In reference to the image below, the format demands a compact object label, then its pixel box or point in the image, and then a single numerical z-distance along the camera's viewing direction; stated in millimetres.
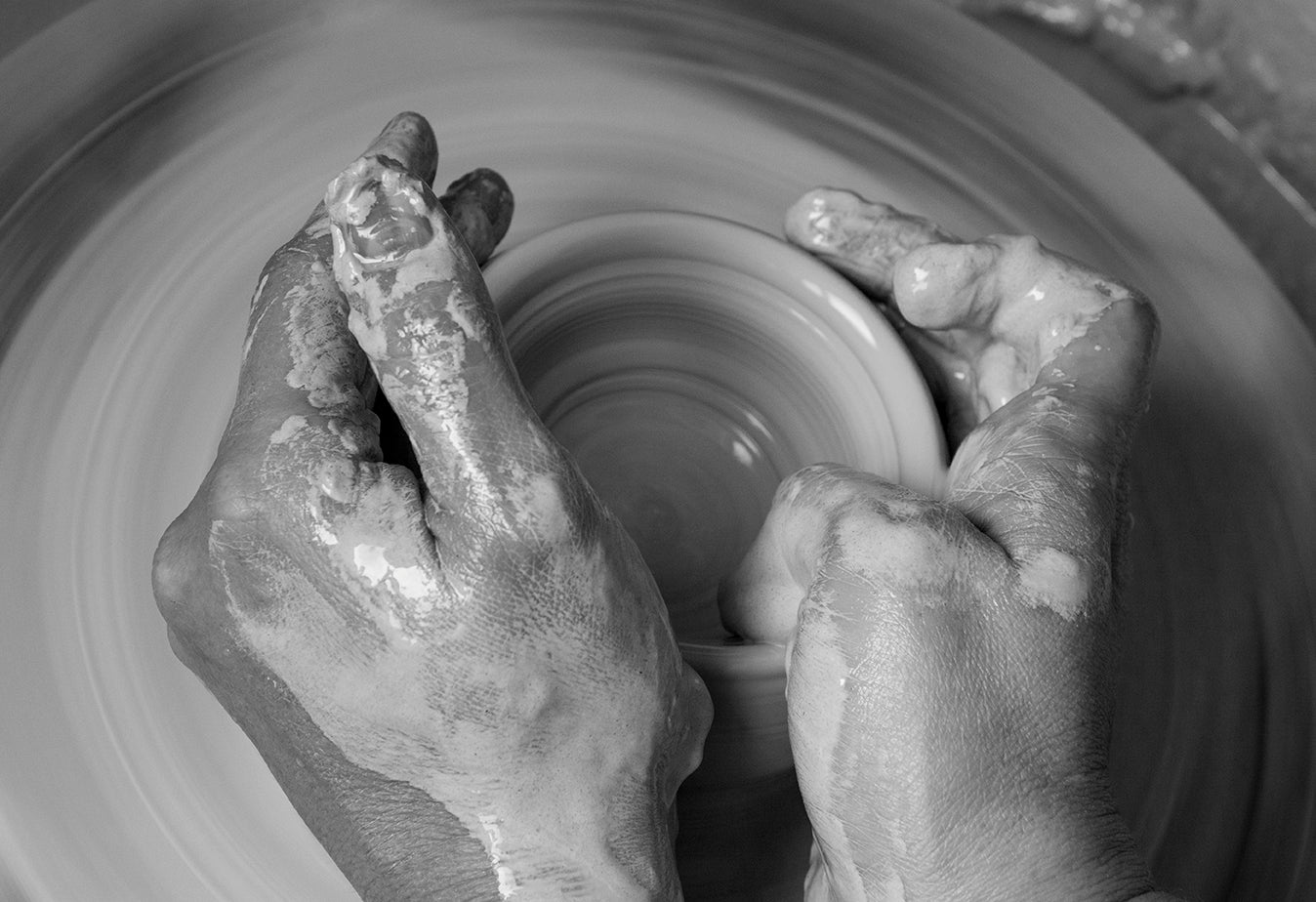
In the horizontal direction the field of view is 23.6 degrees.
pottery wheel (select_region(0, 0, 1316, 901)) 638
